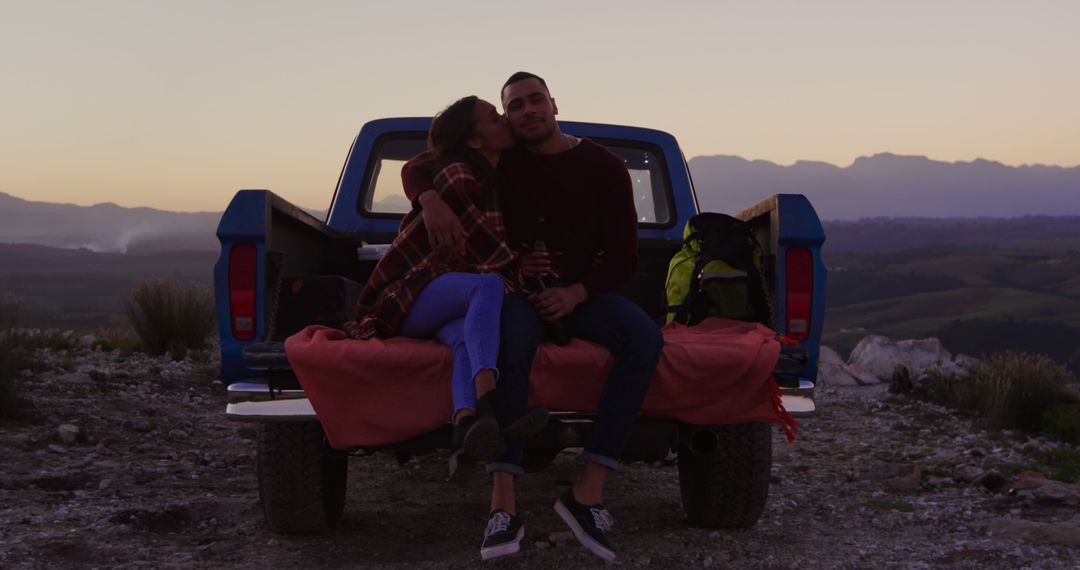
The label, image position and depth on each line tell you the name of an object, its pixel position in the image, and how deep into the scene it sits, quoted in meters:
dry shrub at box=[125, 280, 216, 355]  12.58
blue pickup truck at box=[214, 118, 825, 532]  3.72
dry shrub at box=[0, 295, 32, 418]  7.36
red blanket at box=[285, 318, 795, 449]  3.55
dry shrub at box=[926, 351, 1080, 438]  8.27
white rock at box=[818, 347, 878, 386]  12.70
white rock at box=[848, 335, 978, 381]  12.66
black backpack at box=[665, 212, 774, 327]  4.24
